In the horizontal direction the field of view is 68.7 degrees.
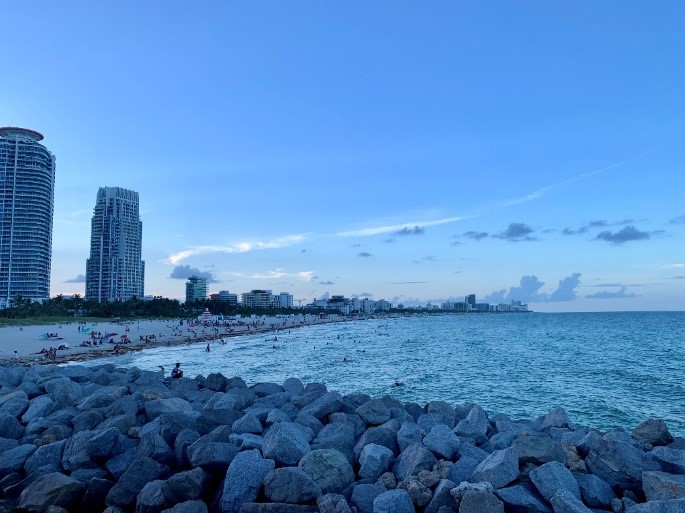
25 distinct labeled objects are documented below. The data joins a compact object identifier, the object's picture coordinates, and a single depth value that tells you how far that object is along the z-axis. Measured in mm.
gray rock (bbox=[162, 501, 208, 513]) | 7094
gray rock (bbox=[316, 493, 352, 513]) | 6969
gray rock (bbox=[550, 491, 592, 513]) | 6809
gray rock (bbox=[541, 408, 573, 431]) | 13102
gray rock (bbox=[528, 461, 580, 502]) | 7419
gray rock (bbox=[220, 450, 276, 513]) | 7613
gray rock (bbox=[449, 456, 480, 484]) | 8086
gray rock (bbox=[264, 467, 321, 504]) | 7359
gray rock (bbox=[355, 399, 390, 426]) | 11727
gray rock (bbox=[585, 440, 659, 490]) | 8234
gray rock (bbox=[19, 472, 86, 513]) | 7938
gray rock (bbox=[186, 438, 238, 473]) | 8312
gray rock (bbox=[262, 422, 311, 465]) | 8445
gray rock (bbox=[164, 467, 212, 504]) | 7715
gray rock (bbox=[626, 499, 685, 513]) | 6504
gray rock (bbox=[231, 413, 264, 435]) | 10094
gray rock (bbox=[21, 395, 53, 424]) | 12586
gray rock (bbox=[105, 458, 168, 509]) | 8031
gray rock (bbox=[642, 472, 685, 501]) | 7312
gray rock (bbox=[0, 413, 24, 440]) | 11234
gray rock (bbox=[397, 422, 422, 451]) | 9734
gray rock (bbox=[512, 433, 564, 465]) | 8211
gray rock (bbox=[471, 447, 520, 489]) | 7664
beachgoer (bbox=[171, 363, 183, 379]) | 22041
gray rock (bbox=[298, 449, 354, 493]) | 7965
